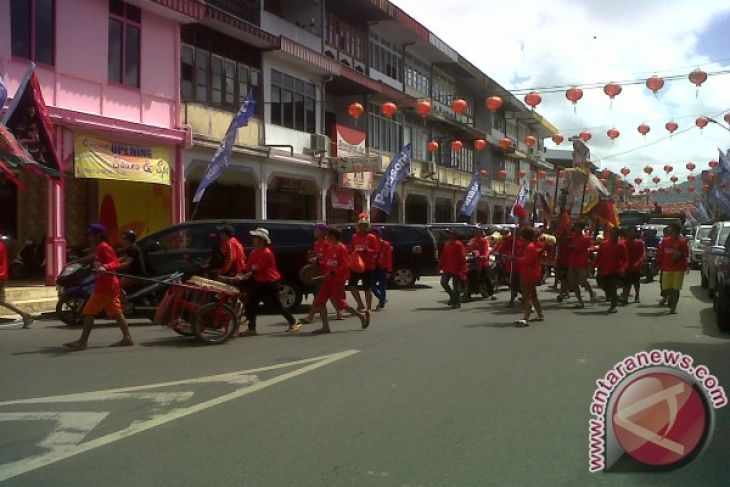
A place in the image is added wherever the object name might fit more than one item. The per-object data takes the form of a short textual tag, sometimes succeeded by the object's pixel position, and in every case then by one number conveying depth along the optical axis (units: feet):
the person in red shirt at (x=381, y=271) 41.41
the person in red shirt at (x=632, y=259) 44.32
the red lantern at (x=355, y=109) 66.39
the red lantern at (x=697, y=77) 48.67
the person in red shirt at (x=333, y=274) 32.63
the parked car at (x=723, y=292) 31.37
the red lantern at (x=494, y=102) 59.82
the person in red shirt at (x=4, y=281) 34.09
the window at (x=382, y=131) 89.66
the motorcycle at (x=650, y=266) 64.90
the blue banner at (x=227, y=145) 53.67
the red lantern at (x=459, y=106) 59.72
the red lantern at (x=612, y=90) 50.26
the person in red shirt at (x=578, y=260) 45.01
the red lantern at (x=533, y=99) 56.59
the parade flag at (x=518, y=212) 59.52
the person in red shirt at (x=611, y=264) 41.88
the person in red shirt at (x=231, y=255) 33.45
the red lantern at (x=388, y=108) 62.39
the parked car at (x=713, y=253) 38.26
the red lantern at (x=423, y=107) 60.75
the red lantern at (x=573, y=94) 53.88
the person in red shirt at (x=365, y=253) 37.51
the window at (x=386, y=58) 91.15
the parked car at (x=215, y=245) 38.93
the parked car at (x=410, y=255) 59.93
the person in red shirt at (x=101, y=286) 27.37
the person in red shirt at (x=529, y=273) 34.55
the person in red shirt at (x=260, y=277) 31.76
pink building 46.06
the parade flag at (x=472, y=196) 96.48
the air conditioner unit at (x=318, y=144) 74.64
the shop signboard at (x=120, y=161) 47.78
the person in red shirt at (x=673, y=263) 39.52
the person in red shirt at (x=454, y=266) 43.32
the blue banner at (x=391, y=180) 74.59
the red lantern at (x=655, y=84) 49.52
